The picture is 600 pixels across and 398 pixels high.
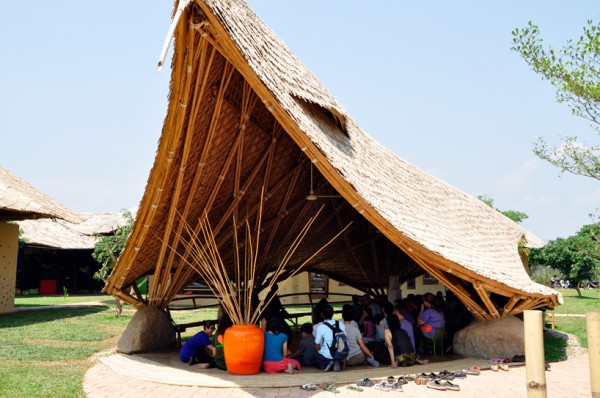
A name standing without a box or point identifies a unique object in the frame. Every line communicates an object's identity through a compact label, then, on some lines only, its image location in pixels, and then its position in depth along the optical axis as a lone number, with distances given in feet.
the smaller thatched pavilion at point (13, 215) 40.65
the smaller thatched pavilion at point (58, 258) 72.43
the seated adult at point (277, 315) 23.31
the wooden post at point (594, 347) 9.93
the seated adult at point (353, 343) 21.81
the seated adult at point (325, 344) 20.72
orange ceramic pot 19.77
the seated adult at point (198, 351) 22.33
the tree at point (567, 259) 82.43
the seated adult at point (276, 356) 20.43
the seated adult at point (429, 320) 24.84
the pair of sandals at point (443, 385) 17.40
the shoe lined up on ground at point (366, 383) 17.97
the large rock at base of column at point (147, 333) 24.23
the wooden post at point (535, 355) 9.54
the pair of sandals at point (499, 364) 20.33
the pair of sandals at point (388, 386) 17.49
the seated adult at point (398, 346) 21.70
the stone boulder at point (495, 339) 22.02
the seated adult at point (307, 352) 21.58
